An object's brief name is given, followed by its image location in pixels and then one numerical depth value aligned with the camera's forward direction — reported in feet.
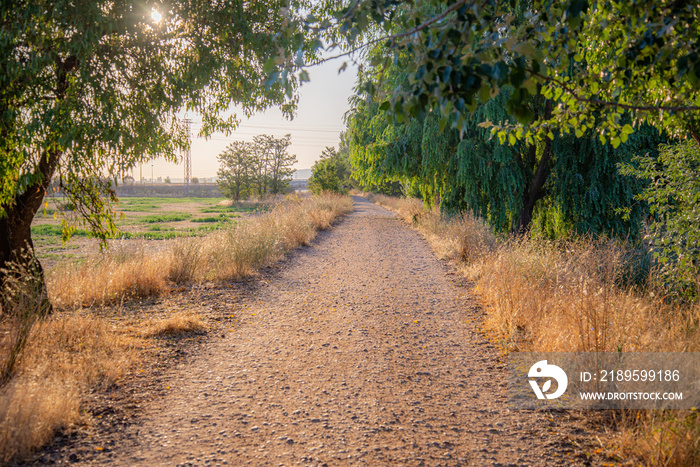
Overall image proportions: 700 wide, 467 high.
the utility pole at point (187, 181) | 264.33
